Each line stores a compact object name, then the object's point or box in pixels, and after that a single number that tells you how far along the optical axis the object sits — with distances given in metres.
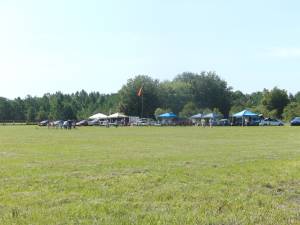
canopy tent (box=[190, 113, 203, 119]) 120.78
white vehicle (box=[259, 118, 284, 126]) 102.12
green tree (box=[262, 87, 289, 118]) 143.12
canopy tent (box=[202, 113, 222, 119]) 115.90
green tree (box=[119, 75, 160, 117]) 141.50
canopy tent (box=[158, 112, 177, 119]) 119.29
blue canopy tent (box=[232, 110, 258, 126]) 105.19
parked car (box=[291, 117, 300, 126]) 94.81
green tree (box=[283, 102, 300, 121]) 121.25
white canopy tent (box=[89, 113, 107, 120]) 133.40
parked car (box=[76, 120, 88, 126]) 112.11
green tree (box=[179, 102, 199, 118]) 133.24
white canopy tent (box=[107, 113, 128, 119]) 127.41
